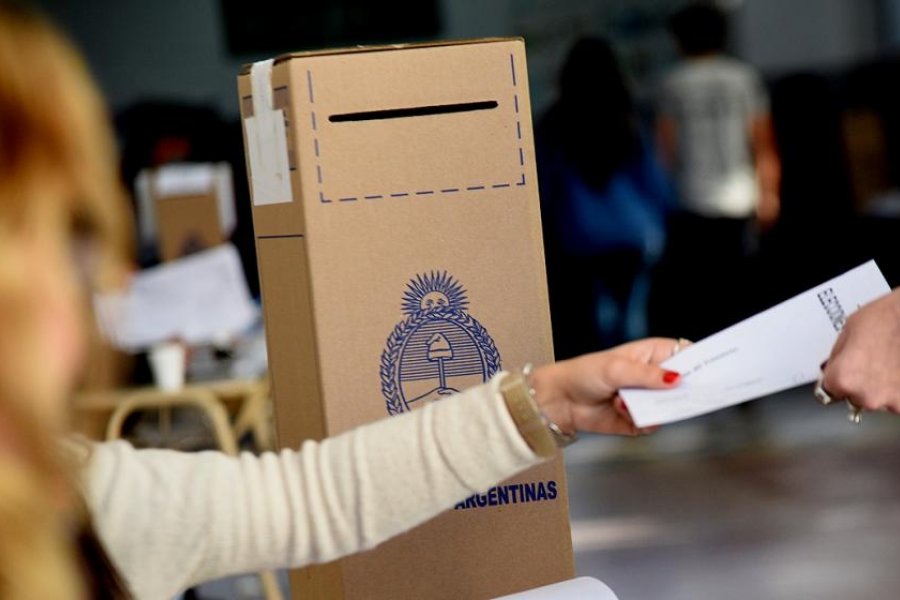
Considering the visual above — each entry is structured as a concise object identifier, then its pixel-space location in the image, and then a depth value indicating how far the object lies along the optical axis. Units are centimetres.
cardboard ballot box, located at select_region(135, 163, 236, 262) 823
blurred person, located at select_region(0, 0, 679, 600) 167
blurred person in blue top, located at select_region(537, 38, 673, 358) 1043
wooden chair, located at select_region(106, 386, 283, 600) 693
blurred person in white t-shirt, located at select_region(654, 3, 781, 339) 1119
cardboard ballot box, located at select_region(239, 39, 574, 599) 340
